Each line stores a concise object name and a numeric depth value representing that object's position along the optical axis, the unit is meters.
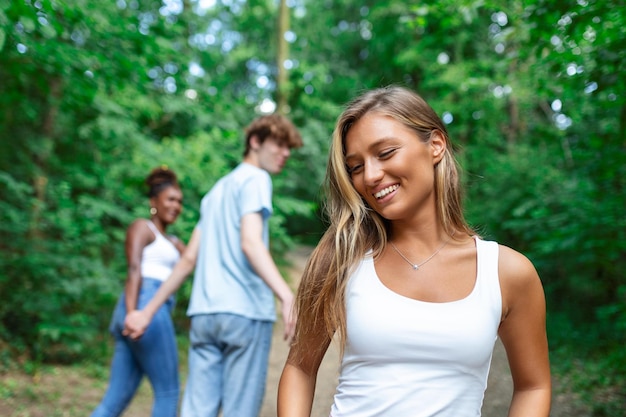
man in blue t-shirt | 2.87
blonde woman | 1.45
